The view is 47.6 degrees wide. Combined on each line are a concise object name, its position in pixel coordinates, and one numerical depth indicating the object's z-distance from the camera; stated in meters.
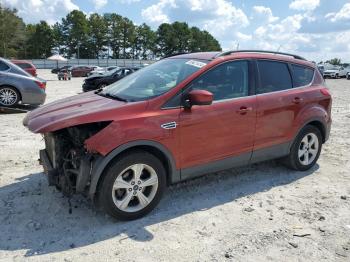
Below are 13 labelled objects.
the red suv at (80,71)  47.28
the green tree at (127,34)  110.19
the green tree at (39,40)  94.75
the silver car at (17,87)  11.19
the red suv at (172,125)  4.02
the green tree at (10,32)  78.69
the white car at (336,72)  43.38
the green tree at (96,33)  105.62
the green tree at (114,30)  108.94
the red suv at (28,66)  20.55
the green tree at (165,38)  113.25
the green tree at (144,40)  114.56
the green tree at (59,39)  98.50
